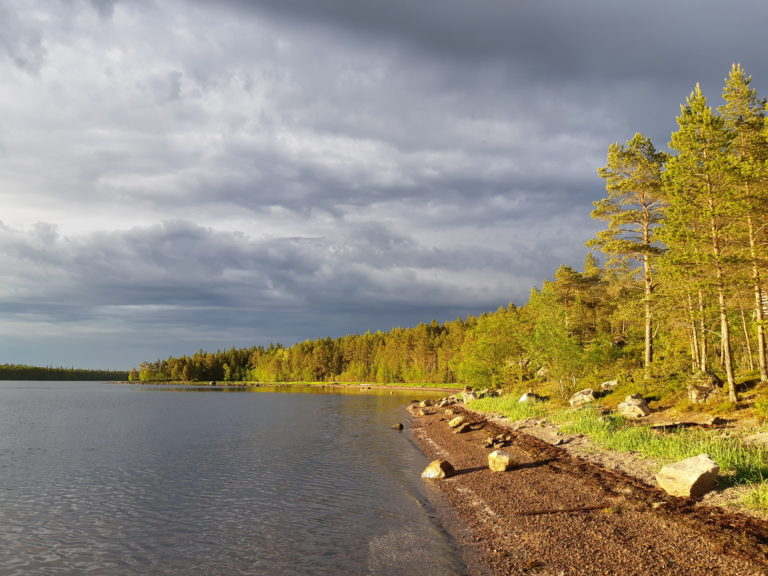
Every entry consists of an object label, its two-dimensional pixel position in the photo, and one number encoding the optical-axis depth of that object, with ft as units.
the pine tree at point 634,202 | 130.11
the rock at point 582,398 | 127.49
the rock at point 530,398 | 153.87
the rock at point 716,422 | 81.76
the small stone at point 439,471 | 80.64
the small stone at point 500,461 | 79.00
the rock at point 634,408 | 102.69
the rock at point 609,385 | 141.11
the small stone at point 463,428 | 133.69
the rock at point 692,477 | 50.39
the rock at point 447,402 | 235.89
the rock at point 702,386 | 101.55
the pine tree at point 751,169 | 89.15
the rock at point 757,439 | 64.11
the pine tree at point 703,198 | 92.22
